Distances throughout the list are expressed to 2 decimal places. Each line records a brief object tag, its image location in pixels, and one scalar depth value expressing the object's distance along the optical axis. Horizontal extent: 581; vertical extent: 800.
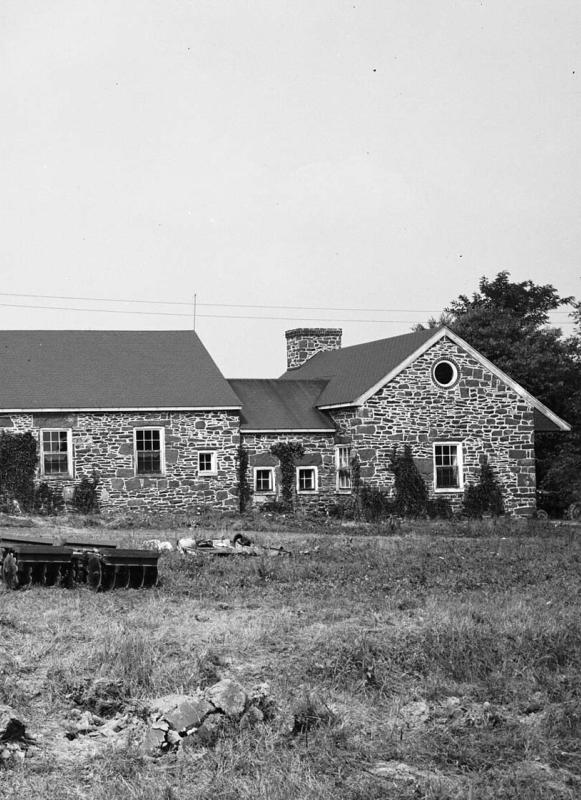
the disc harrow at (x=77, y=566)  18.25
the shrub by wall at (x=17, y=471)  35.00
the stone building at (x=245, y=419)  36.09
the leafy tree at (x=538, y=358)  43.12
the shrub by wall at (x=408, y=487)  37.00
